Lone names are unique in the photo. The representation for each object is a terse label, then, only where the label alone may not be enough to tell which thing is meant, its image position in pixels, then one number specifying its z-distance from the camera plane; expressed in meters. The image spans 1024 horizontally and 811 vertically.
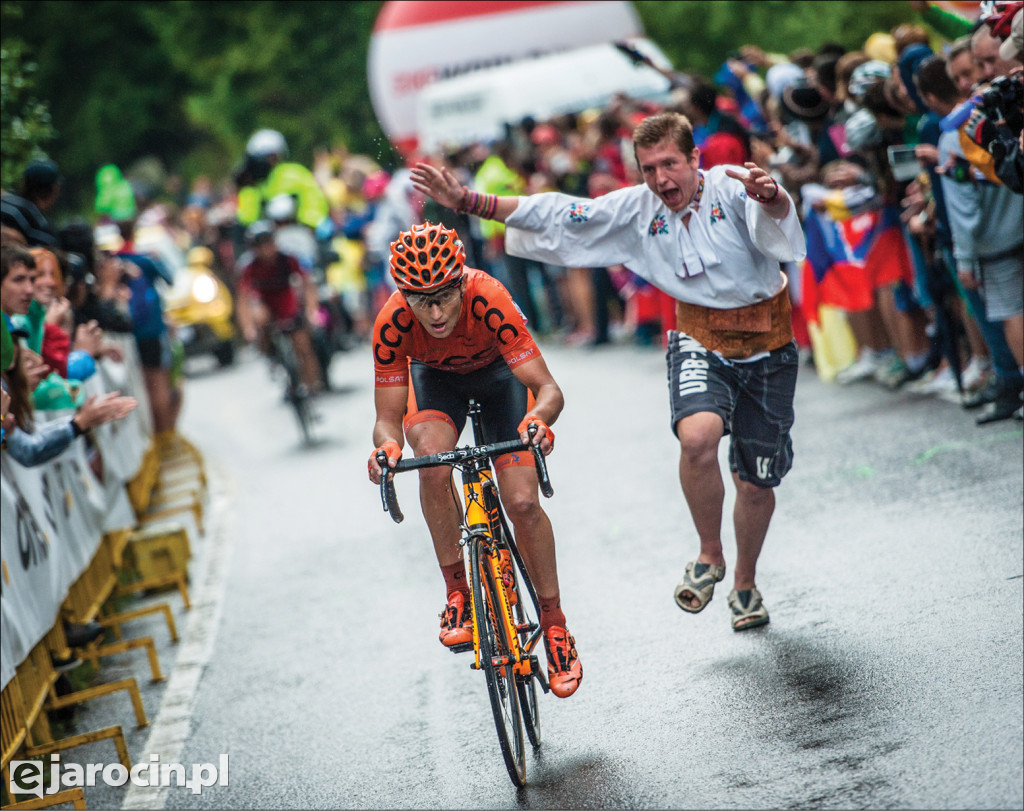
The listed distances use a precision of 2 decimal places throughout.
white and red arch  46.06
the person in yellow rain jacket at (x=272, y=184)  39.19
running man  13.08
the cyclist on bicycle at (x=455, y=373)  11.67
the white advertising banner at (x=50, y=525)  14.43
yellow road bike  11.15
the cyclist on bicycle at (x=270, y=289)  33.47
